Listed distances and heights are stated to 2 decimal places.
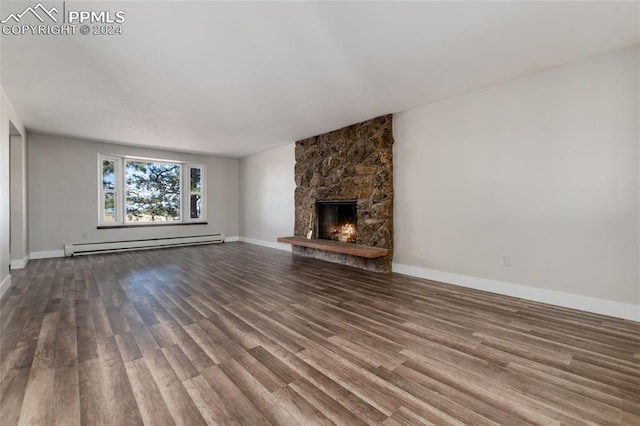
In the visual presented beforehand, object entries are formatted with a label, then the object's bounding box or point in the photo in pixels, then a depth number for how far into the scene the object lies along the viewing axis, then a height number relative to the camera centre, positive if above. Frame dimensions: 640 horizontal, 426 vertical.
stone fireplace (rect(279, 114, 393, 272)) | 4.31 +0.30
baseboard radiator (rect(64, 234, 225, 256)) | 5.70 -0.71
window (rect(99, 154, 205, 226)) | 6.32 +0.56
